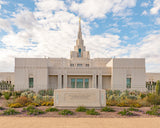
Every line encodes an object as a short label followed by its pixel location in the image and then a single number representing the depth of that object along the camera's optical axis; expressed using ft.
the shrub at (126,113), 25.22
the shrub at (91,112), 25.09
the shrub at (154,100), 35.81
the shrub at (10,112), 25.66
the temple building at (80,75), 67.51
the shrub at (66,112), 25.03
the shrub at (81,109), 27.18
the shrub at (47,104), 34.06
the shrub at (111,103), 34.75
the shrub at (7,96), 47.41
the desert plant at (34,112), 25.09
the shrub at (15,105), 32.01
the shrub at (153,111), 25.96
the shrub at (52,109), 27.37
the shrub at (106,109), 27.78
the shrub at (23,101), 34.73
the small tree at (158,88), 50.54
